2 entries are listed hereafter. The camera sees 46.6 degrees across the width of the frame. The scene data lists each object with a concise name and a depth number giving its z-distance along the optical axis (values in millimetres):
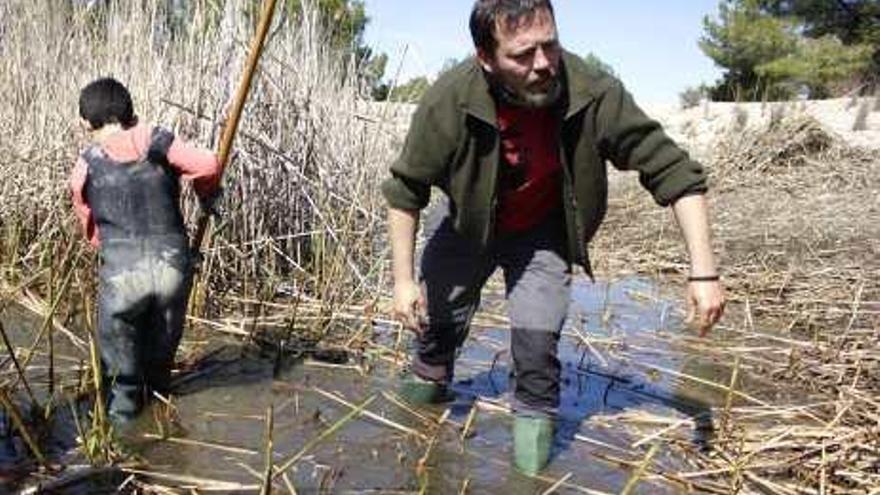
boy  3570
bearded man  3078
